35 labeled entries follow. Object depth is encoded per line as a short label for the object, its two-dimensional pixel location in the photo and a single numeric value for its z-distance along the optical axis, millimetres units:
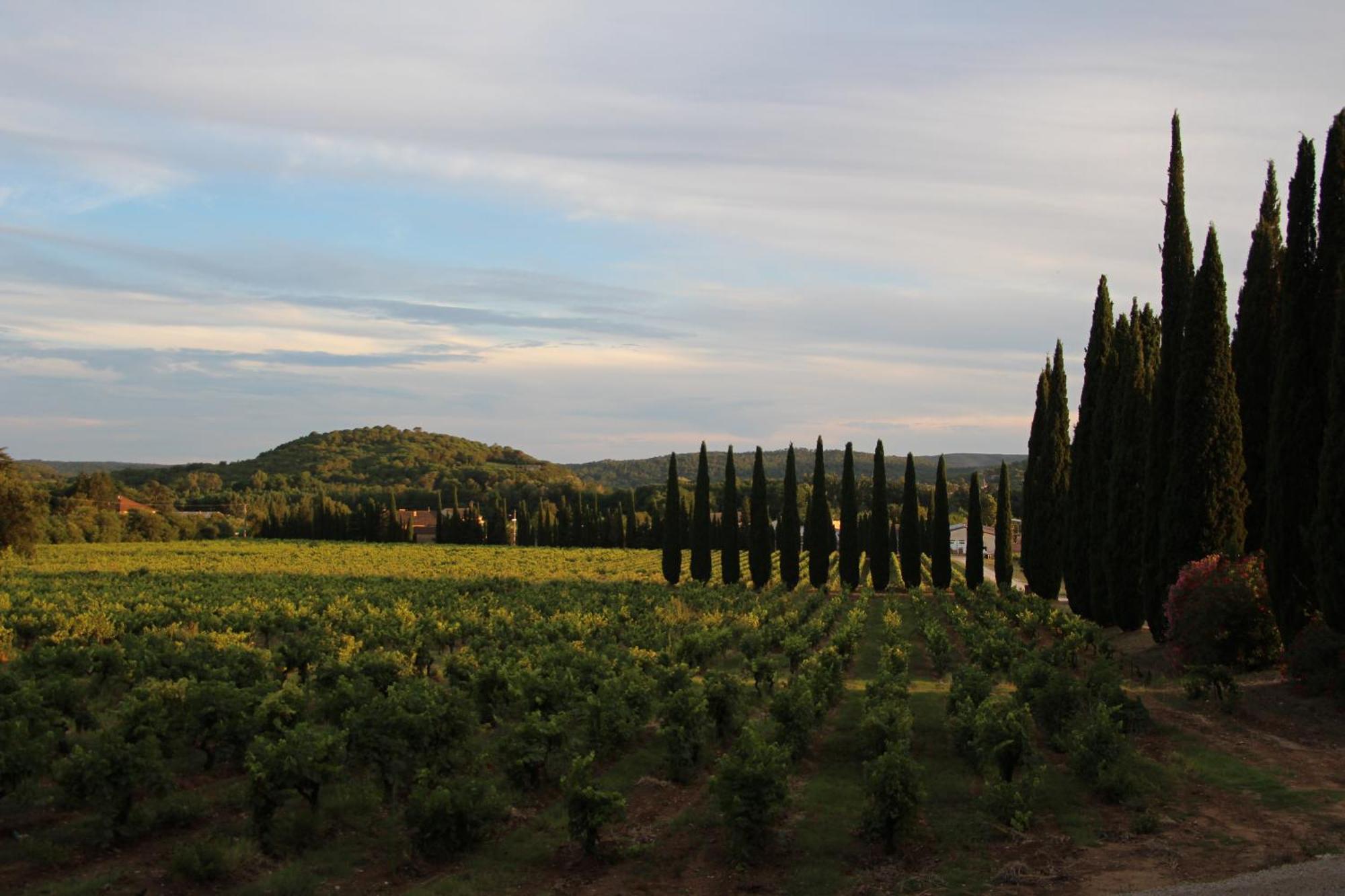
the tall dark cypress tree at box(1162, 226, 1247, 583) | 22172
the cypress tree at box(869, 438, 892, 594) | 51875
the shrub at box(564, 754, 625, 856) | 9836
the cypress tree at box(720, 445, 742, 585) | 53719
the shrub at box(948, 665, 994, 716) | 15094
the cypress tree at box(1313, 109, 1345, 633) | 14766
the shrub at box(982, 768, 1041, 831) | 10258
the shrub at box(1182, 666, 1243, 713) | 15242
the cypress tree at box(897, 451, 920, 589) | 54094
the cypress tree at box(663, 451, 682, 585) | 54750
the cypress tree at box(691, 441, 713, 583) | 55500
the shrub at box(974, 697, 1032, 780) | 11695
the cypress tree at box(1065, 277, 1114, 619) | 33625
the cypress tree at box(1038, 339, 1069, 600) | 41719
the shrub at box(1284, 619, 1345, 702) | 14914
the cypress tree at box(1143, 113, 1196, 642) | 24234
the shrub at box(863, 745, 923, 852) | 9883
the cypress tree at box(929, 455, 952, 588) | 51688
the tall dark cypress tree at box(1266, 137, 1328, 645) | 17094
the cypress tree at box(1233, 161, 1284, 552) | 22281
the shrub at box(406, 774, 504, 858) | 9906
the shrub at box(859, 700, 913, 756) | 12383
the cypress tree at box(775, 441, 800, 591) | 52812
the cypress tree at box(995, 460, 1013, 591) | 52281
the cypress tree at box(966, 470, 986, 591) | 52375
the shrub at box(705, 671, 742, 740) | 14656
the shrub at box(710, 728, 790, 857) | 9805
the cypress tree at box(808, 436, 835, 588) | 52062
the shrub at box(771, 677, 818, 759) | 13220
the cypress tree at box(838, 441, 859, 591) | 53031
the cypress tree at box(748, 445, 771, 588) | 51562
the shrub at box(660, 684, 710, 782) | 12969
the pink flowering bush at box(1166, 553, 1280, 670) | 18000
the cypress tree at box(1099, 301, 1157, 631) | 28500
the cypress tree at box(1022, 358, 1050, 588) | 44219
